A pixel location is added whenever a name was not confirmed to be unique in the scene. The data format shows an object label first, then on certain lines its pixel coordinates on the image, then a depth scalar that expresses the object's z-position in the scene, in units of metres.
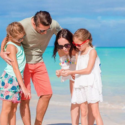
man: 4.39
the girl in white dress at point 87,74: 4.18
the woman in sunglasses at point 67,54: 4.36
